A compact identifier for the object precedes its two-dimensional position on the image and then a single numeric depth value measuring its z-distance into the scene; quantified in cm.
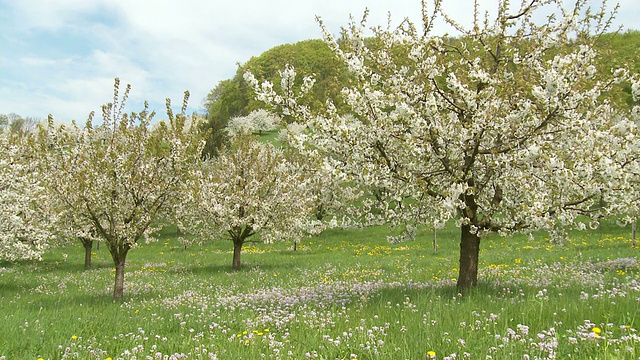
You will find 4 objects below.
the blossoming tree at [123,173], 1217
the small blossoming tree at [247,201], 2047
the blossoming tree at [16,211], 1487
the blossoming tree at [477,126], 771
